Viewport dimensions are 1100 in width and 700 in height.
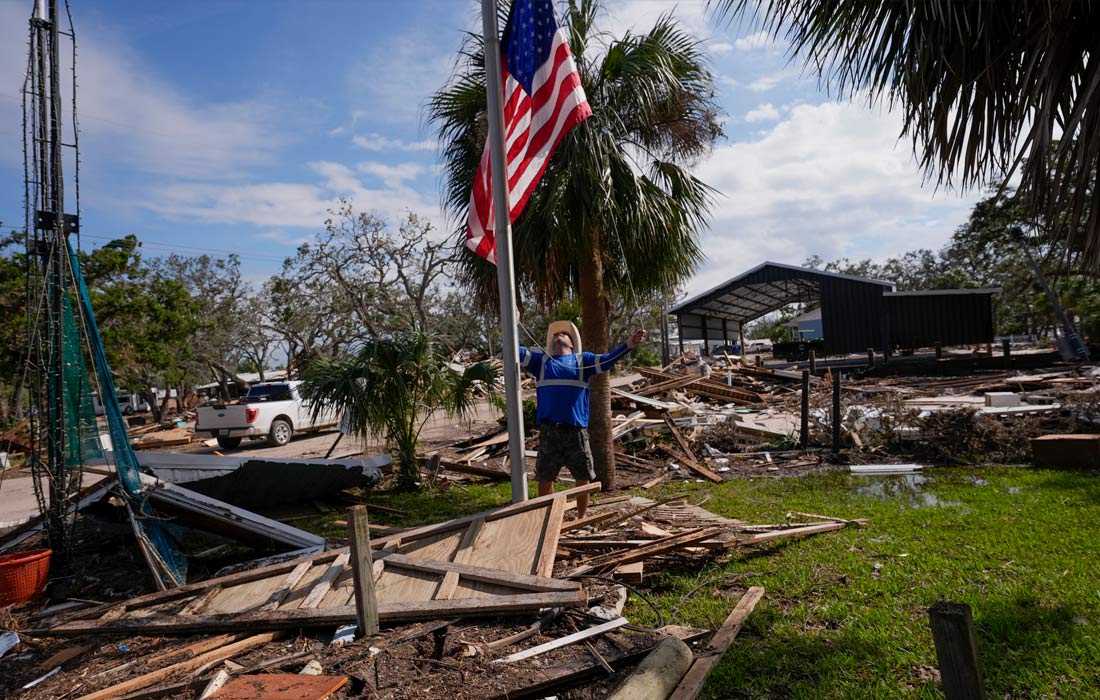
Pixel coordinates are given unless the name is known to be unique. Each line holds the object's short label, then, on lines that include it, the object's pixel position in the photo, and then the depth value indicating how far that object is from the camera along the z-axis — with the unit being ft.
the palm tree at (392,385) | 30.17
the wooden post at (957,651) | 5.94
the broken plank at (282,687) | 11.30
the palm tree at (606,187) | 25.67
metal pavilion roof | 103.09
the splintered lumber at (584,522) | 20.13
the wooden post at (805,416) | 36.81
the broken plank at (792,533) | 18.84
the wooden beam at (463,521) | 18.74
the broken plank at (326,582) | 15.30
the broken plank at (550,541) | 16.15
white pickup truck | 58.23
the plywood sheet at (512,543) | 16.79
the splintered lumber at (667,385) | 60.75
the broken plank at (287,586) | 15.35
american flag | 21.26
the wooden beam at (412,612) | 14.35
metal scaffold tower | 19.94
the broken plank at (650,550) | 17.56
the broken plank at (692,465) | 31.80
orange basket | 17.67
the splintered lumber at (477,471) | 35.58
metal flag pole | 20.54
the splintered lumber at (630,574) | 16.80
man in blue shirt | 21.54
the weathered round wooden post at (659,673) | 10.38
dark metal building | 100.89
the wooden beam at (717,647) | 11.27
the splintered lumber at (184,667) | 12.31
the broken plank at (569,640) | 12.74
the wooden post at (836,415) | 34.40
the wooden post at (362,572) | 13.47
